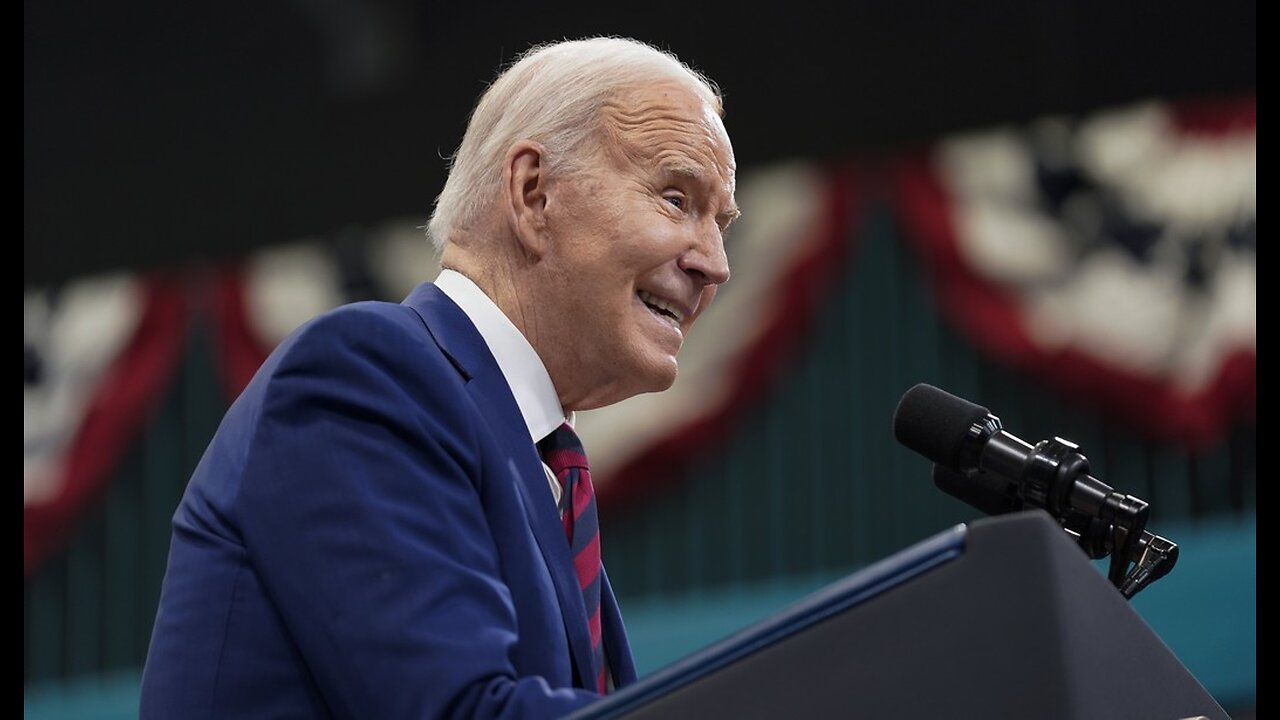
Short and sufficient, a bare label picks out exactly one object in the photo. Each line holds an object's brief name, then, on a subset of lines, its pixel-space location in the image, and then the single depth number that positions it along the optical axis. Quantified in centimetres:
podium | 459
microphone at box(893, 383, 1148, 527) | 481
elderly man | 472
